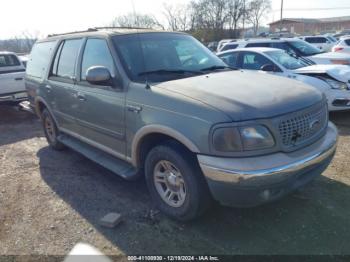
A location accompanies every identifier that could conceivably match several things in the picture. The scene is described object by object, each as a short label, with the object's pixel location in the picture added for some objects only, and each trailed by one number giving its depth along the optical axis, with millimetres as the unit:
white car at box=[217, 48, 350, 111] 6746
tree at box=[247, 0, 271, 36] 64750
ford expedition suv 2754
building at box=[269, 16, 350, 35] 86812
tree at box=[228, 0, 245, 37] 59219
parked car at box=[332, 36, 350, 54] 15242
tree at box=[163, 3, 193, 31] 45512
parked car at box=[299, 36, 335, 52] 22672
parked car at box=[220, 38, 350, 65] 9633
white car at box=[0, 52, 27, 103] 8846
